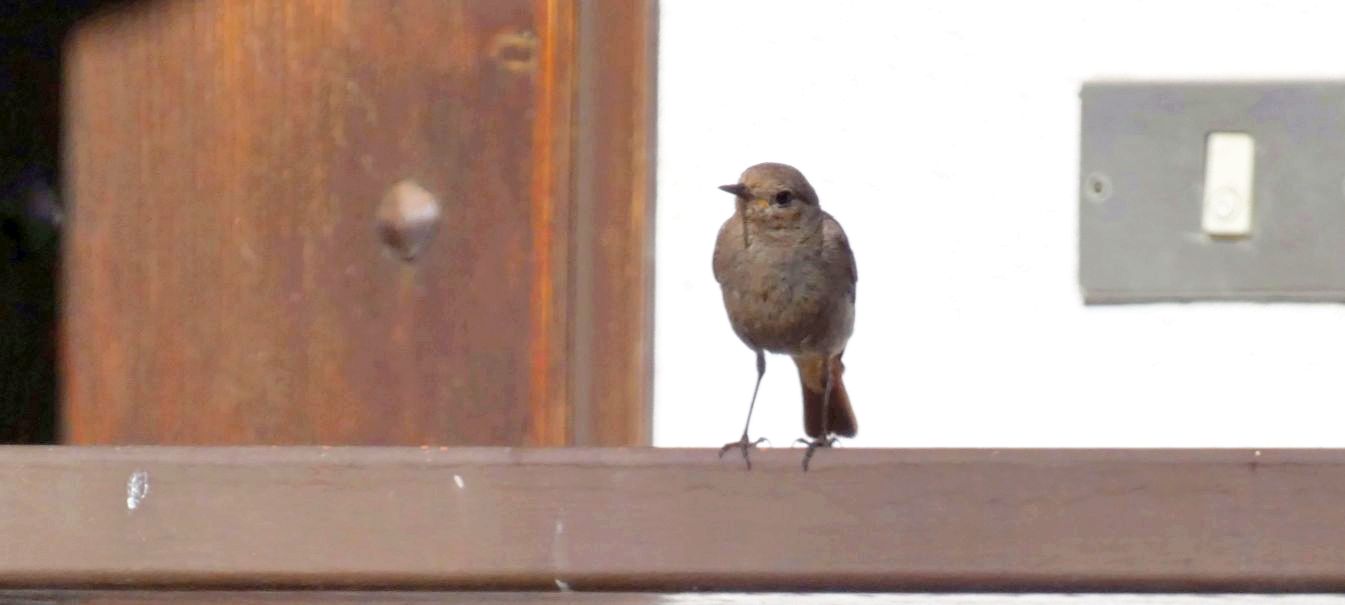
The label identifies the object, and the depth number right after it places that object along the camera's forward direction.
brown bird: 6.58
